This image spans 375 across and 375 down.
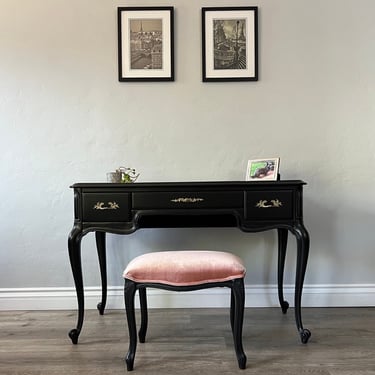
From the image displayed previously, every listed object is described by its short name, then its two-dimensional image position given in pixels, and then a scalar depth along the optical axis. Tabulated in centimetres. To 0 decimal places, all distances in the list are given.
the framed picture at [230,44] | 254
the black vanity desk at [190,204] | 204
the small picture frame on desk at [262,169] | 224
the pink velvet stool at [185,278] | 178
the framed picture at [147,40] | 253
